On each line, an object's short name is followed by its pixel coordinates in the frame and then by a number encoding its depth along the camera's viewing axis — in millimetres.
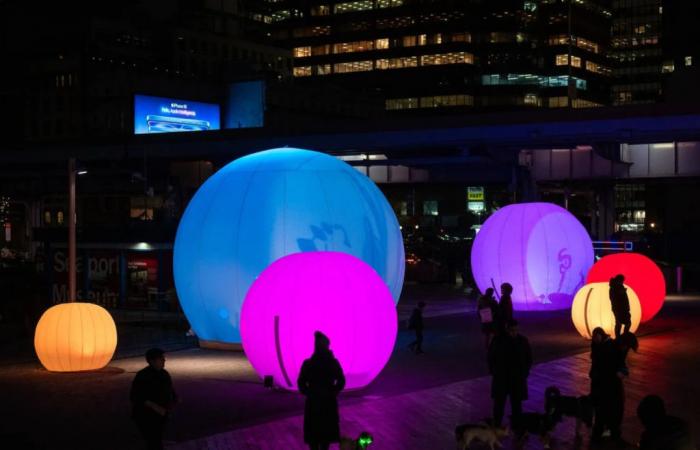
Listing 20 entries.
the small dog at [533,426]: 12656
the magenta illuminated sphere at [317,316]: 16062
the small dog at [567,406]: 12820
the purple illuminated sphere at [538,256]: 30453
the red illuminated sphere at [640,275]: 26781
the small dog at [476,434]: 11961
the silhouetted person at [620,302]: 21172
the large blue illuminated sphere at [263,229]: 21625
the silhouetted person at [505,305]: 21031
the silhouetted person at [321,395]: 11992
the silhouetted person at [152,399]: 11406
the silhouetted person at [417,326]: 21906
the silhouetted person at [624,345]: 13133
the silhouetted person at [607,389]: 12984
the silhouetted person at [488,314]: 20453
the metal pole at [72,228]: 23422
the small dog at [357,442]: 11672
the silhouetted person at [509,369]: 13719
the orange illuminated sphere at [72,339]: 19438
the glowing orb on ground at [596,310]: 22797
